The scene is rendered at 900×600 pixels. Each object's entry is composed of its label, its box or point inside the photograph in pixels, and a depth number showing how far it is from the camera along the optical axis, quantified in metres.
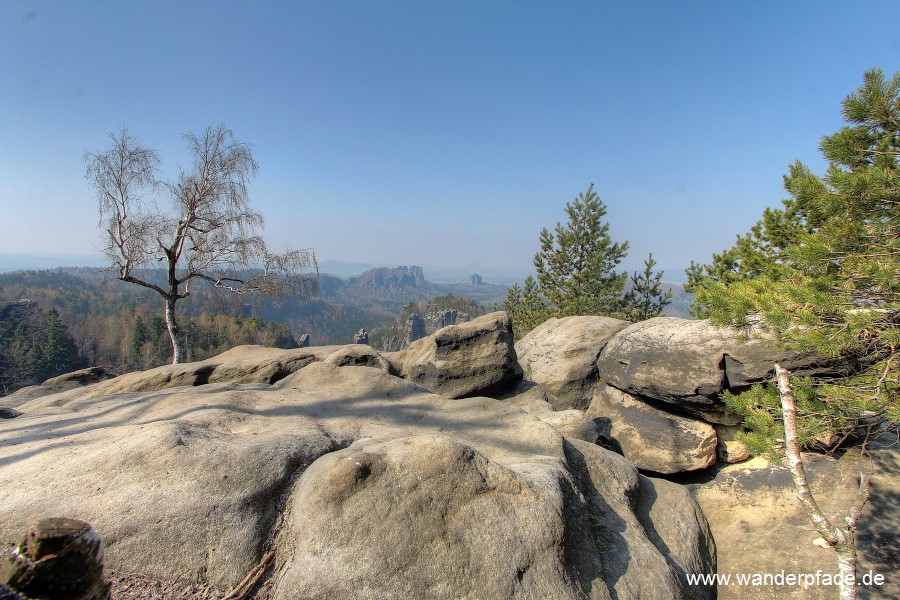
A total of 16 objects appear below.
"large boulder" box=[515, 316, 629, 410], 12.61
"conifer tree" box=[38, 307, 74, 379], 57.53
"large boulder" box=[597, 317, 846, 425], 8.48
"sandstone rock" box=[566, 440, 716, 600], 4.93
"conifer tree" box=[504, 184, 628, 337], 20.81
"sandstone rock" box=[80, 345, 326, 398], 11.43
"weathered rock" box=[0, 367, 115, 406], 14.00
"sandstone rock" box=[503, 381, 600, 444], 8.45
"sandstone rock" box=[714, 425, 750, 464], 8.77
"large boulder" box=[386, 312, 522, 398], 12.36
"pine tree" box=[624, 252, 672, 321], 19.84
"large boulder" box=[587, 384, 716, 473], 8.95
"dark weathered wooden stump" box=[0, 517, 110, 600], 2.29
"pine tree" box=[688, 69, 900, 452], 5.12
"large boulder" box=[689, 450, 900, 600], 6.23
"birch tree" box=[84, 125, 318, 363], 14.16
